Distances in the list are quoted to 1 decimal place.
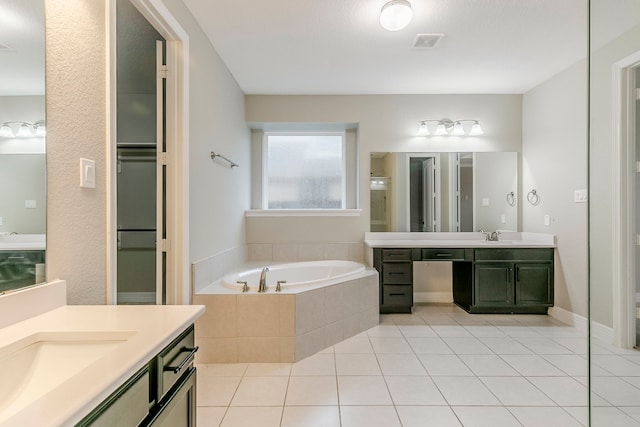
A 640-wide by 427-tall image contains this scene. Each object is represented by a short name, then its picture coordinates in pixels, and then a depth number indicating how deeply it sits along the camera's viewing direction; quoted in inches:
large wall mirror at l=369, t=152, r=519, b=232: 161.0
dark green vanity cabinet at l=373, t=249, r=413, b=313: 140.2
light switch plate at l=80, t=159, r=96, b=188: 51.8
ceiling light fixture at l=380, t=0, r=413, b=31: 86.4
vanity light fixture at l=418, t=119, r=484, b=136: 158.6
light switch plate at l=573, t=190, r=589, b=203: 122.1
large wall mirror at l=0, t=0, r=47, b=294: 42.6
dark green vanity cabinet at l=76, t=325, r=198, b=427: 28.7
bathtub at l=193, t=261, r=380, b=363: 96.8
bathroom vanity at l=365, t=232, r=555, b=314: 139.5
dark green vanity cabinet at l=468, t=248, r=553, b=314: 139.5
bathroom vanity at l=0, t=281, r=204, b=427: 25.9
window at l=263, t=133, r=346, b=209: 173.0
